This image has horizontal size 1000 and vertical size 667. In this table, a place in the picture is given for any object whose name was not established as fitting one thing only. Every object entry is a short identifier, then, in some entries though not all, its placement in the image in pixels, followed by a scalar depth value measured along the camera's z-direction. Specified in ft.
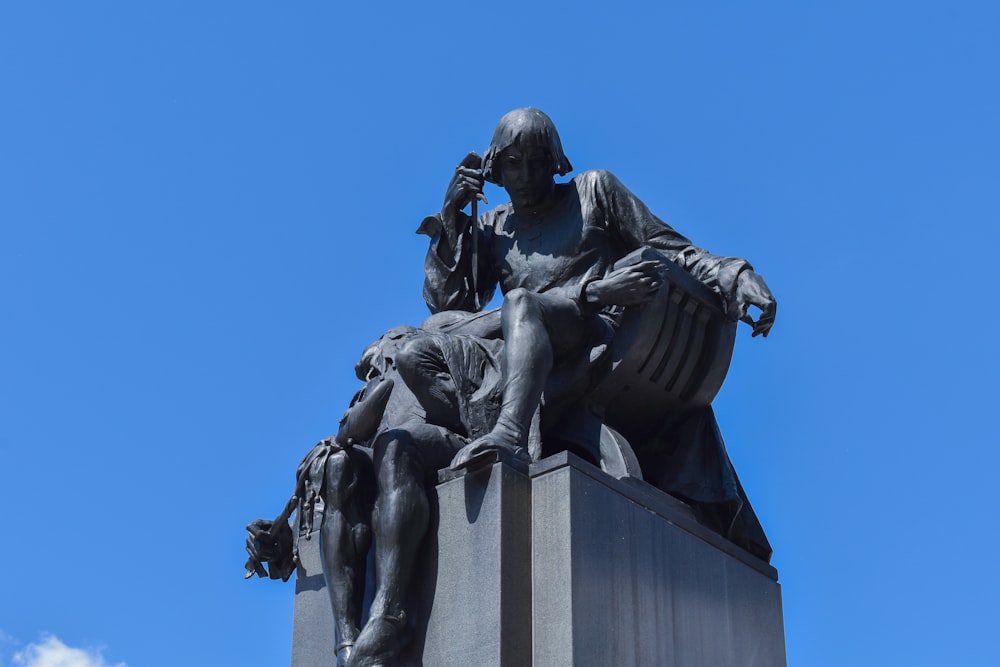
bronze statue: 55.66
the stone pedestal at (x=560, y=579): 51.45
